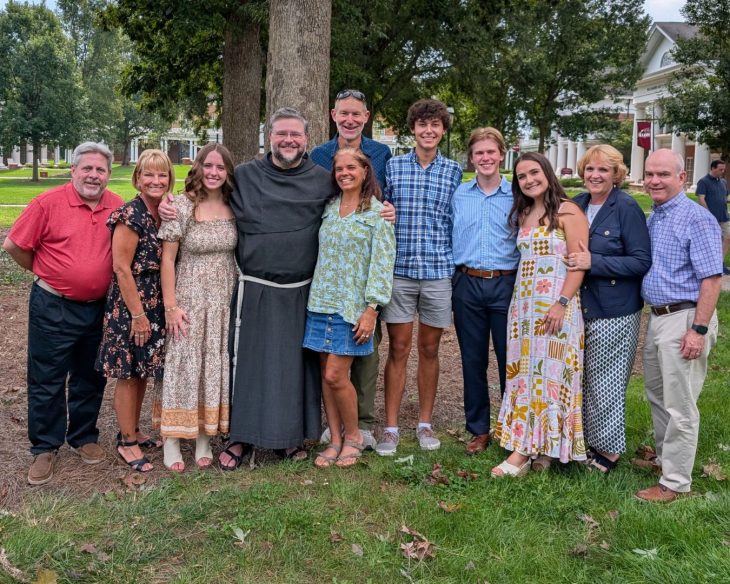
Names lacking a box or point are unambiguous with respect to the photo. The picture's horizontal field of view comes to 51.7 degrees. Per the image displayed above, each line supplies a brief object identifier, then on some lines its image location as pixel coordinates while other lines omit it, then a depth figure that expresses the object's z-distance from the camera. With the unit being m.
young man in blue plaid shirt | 4.98
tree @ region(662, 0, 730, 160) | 19.88
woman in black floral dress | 4.54
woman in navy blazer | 4.48
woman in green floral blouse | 4.67
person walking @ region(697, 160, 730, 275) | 15.50
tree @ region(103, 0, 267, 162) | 12.67
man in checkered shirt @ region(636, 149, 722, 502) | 4.23
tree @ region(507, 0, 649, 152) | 29.08
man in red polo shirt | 4.58
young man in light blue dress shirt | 4.88
